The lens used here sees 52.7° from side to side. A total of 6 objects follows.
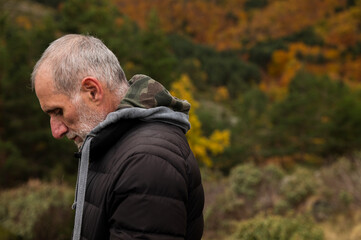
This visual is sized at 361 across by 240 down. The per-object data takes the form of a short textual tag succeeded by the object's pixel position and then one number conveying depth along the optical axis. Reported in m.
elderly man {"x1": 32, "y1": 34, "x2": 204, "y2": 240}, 1.24
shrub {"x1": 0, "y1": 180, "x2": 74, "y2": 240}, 7.99
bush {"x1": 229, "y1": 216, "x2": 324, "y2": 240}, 4.72
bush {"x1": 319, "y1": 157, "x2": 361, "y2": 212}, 8.66
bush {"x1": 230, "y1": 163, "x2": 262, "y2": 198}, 9.89
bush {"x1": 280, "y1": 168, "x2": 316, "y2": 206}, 9.33
